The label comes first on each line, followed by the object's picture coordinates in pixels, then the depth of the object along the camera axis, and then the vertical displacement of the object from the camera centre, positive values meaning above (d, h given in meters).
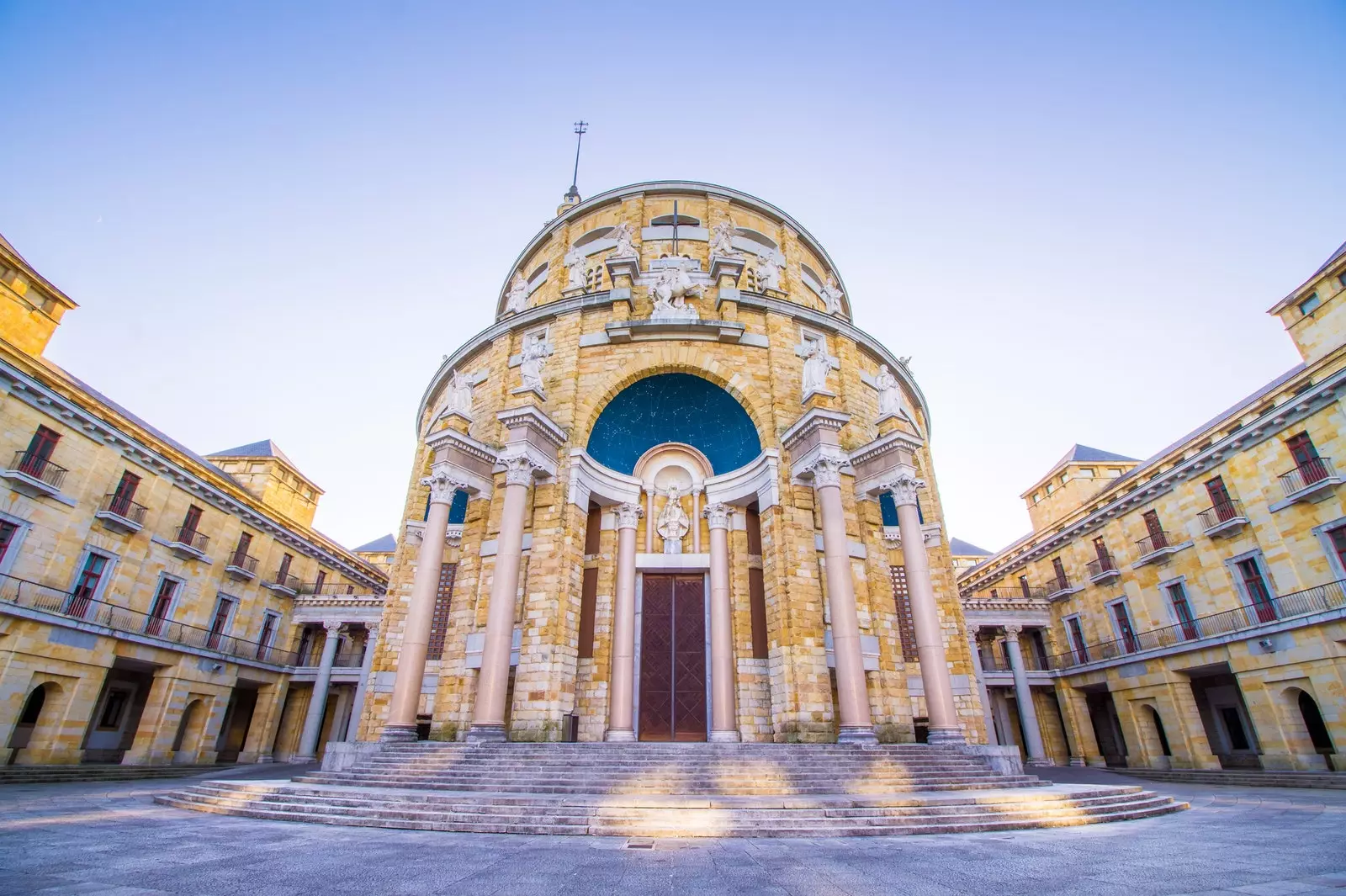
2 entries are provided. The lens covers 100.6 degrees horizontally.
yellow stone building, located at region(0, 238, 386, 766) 17.94 +3.93
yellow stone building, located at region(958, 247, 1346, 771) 18.02 +4.12
